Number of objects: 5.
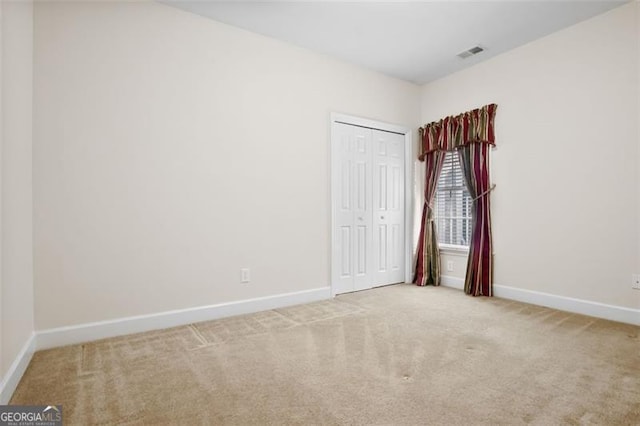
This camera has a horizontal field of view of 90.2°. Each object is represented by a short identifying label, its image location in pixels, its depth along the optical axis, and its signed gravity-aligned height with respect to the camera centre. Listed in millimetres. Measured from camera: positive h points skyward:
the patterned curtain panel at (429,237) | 4387 -368
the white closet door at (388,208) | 4270 +38
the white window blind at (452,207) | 4234 +48
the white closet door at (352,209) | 3869 +24
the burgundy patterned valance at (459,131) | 3836 +1034
